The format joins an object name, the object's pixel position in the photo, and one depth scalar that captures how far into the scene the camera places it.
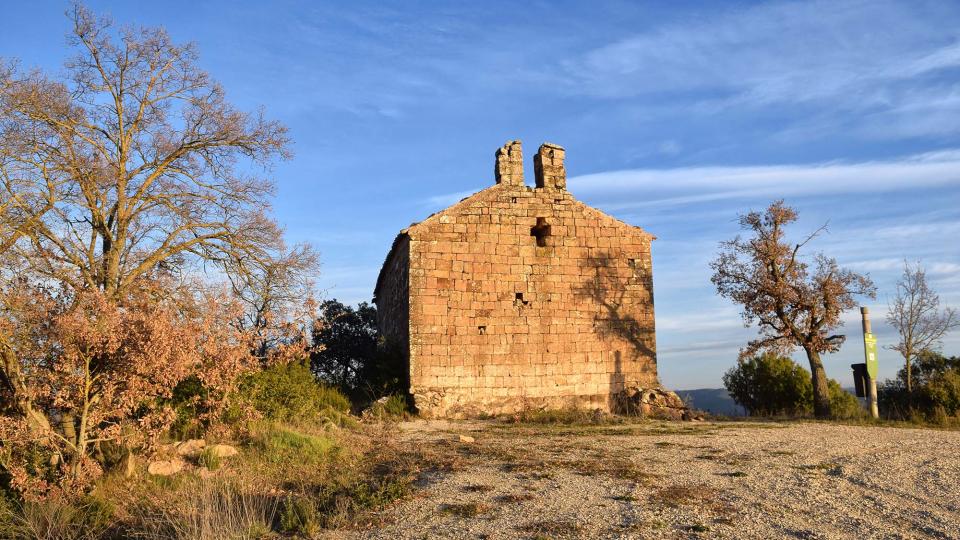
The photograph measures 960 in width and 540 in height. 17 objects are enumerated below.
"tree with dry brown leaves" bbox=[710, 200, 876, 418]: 18.06
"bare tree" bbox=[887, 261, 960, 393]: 20.17
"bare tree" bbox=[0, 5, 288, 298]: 11.02
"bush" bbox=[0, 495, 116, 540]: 8.35
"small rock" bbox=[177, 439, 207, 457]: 10.53
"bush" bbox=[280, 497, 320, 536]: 7.33
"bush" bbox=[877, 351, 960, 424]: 17.05
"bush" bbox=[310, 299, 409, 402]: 17.00
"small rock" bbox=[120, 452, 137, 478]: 9.80
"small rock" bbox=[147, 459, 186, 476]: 9.88
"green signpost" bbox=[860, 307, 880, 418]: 16.64
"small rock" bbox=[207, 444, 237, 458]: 10.41
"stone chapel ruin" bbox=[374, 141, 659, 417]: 16.55
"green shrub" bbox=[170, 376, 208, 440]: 11.31
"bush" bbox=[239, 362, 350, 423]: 12.38
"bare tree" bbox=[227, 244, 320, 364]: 13.76
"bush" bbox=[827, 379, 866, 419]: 17.19
